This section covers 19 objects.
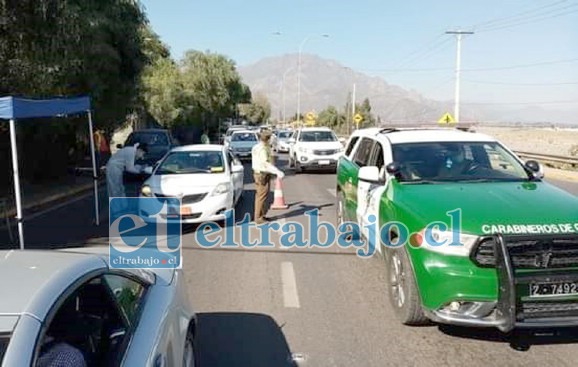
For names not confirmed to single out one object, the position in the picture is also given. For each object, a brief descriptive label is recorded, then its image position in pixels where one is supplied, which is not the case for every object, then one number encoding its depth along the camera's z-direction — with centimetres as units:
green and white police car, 448
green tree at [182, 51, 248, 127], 5334
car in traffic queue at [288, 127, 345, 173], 2167
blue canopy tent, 784
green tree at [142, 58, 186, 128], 3894
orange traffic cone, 1266
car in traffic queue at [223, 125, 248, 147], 2917
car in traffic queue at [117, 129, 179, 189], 2012
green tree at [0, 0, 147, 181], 1039
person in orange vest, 1814
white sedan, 1013
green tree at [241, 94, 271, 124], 11949
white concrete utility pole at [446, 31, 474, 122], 4027
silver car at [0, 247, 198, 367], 216
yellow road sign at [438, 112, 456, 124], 3135
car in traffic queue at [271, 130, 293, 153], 3814
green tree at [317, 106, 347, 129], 8194
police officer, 1083
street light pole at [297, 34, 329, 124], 5741
